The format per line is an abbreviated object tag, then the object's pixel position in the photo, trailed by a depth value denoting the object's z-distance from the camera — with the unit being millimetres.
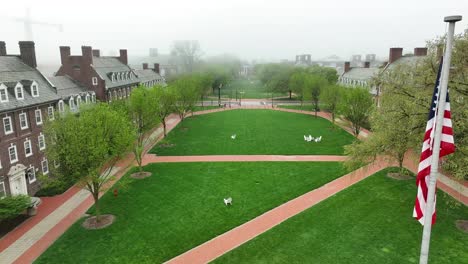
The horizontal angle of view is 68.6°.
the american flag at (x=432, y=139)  10844
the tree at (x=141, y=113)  33969
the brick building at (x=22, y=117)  26250
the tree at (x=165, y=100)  44434
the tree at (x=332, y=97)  53625
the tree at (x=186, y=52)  109250
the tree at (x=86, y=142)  21469
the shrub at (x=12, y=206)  21719
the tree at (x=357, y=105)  42062
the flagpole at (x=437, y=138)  10062
